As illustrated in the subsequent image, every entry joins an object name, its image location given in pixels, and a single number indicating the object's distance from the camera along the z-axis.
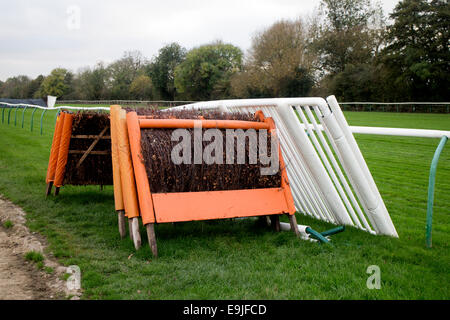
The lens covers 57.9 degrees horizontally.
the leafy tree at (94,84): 54.69
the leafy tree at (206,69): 55.78
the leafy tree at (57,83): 75.58
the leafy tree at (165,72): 63.41
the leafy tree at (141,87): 59.56
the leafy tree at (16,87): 88.31
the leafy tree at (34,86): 86.68
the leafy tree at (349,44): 45.06
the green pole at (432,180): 4.00
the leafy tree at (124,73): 55.33
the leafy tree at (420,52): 35.78
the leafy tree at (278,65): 44.06
